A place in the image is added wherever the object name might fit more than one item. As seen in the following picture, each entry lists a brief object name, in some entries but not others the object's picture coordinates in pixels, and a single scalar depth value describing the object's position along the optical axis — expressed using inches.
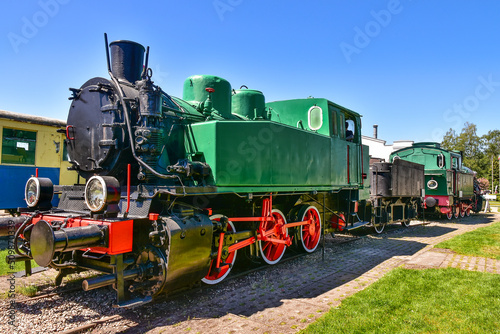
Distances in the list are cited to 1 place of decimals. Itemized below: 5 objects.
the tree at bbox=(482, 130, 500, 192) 2109.5
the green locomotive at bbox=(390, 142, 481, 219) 627.5
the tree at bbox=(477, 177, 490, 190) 1304.4
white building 1332.4
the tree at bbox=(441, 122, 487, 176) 2191.6
